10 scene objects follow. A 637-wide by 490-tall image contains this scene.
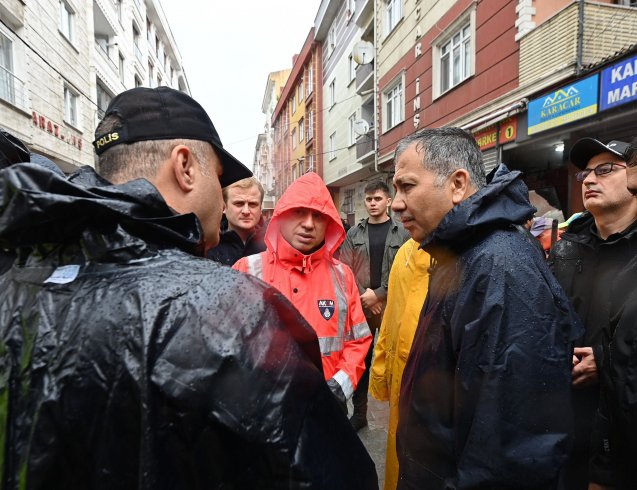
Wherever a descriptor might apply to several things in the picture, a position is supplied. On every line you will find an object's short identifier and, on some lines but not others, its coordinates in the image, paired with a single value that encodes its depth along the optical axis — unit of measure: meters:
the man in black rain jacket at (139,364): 0.70
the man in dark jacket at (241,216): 3.36
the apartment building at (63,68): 10.10
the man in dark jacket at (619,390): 1.64
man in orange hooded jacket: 2.31
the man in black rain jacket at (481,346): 1.24
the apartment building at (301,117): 24.89
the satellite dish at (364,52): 15.15
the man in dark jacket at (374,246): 4.32
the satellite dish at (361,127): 16.19
